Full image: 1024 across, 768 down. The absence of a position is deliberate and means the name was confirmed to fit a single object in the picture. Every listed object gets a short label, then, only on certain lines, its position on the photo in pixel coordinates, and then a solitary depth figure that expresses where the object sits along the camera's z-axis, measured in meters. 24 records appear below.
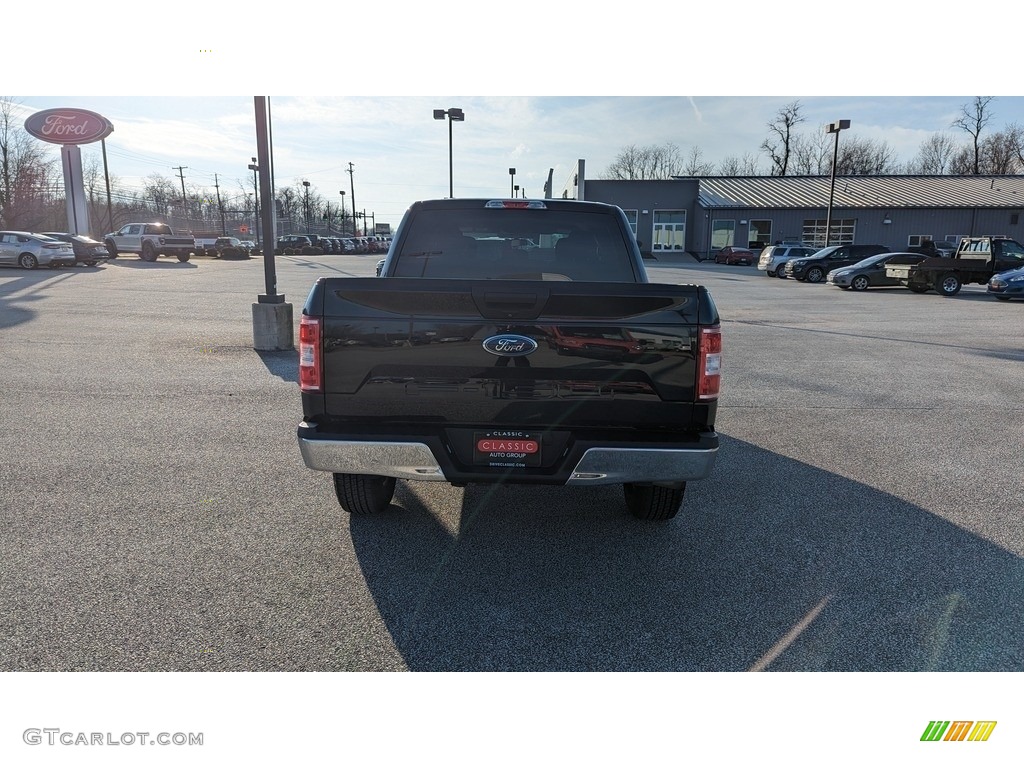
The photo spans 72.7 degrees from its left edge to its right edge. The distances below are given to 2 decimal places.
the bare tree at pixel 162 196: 104.12
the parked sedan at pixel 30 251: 28.30
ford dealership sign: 44.41
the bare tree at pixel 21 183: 55.09
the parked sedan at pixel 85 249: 30.63
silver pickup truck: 37.66
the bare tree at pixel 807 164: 86.38
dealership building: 52.16
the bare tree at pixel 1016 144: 77.44
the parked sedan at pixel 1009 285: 20.53
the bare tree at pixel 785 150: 84.31
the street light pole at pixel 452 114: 37.21
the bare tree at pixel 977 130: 78.50
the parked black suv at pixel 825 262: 30.76
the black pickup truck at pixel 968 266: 22.86
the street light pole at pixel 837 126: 39.53
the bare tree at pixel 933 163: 91.15
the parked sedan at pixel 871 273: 25.48
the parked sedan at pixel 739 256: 49.42
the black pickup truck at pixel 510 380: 3.40
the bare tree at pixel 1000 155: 78.31
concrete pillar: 10.59
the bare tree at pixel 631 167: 96.31
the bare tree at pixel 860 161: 86.88
